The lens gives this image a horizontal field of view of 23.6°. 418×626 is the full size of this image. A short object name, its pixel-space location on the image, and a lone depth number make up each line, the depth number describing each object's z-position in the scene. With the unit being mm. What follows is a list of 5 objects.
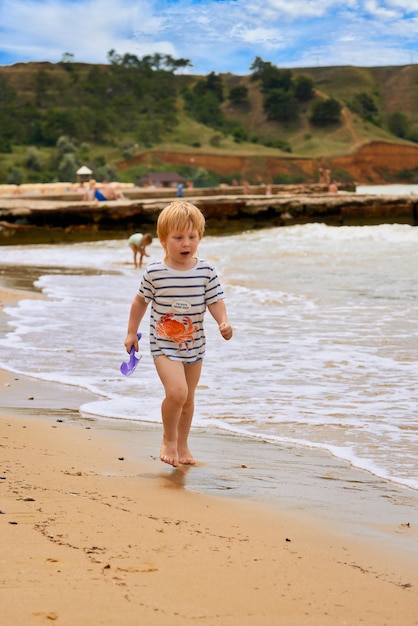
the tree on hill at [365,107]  153125
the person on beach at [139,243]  18312
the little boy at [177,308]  4344
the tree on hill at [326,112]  143875
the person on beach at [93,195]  31125
